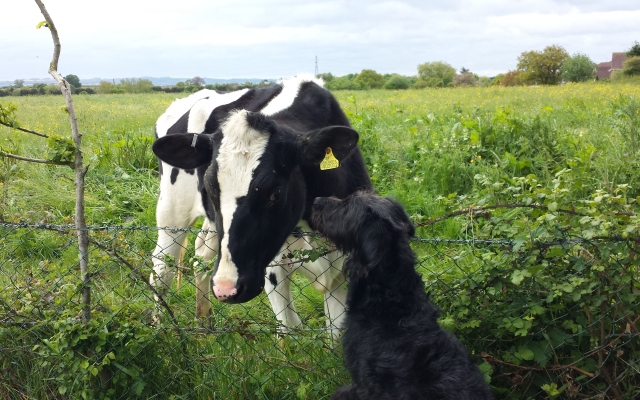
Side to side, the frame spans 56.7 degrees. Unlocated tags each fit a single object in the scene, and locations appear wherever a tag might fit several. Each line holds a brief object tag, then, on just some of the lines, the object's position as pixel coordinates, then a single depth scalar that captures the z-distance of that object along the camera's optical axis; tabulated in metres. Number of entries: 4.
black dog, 2.69
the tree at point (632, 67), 38.19
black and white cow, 3.29
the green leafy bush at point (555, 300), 2.91
